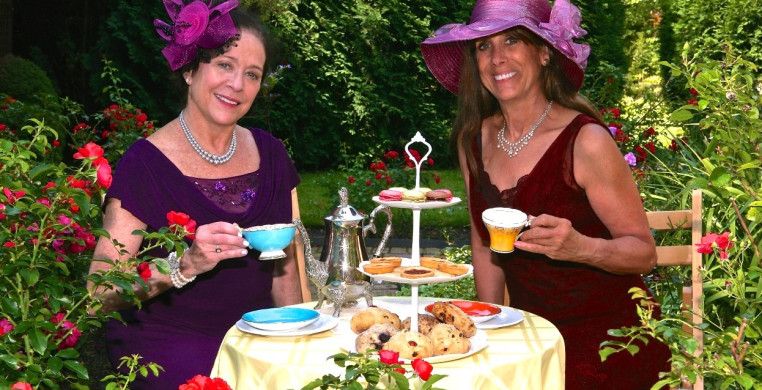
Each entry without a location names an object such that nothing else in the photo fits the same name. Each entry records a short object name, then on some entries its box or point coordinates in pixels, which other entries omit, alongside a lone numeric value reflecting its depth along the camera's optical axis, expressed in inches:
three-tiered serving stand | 94.9
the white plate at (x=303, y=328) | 103.7
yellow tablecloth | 93.0
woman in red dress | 125.6
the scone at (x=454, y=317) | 101.2
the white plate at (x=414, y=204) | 99.0
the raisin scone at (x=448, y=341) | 94.5
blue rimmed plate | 104.4
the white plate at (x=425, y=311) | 108.8
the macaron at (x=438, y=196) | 102.2
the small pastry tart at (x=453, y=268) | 98.7
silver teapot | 112.3
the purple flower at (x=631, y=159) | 218.8
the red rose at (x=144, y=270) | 99.8
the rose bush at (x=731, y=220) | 91.9
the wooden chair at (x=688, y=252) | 119.8
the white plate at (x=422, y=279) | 94.5
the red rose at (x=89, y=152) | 99.0
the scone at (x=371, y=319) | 103.7
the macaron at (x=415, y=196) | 101.2
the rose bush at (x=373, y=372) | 73.3
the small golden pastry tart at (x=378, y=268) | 98.0
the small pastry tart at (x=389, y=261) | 101.6
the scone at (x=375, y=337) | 95.7
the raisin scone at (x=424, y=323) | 102.5
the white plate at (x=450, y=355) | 93.4
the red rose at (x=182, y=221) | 94.7
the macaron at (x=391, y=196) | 102.7
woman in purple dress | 124.7
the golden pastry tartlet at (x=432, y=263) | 102.0
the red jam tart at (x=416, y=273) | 95.8
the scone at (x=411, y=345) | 92.1
